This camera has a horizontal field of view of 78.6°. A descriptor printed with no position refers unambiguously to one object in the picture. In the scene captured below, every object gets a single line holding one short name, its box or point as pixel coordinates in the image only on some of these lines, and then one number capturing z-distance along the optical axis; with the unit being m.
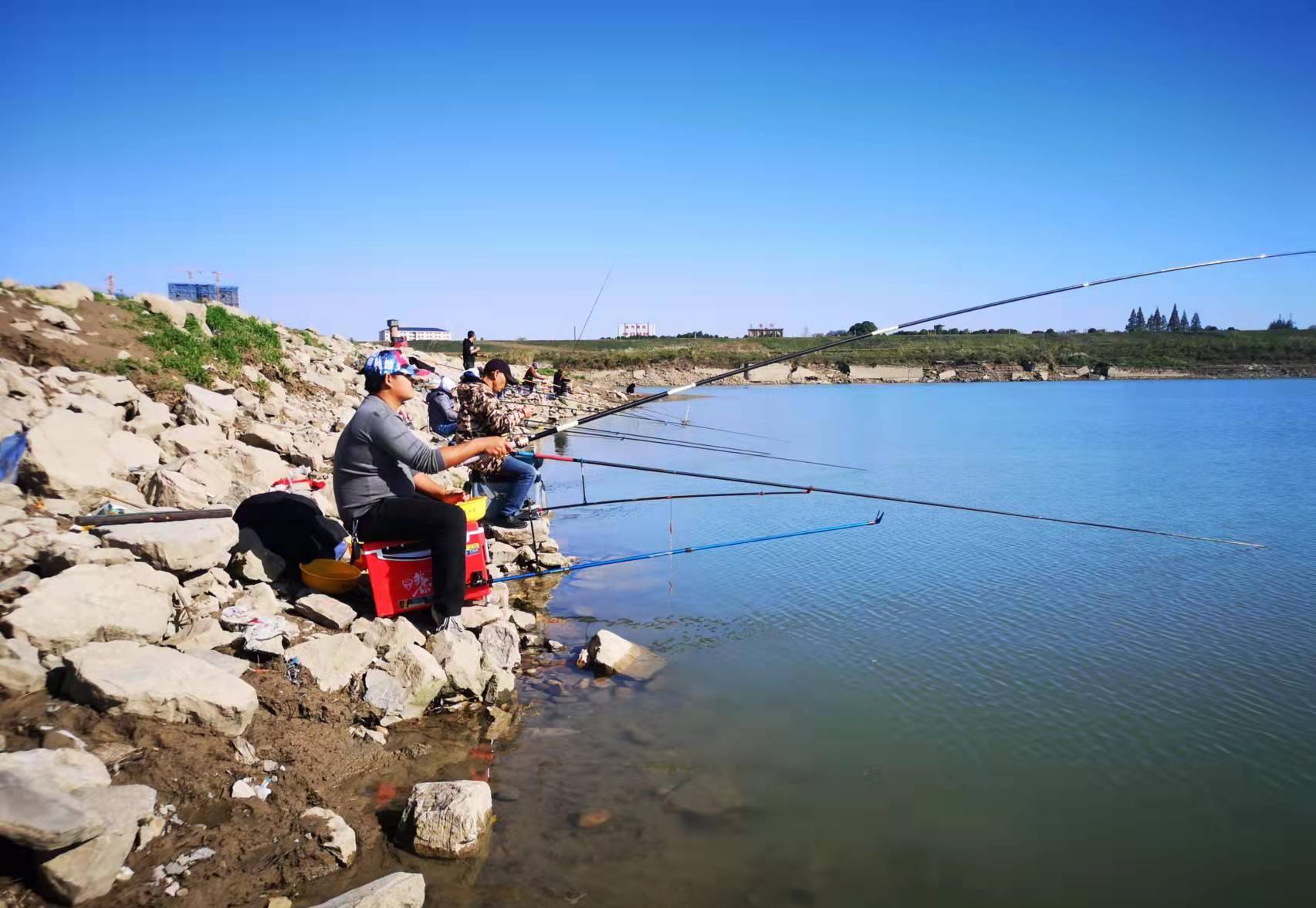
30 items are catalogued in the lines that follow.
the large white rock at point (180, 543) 5.34
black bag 6.40
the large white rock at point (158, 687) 4.02
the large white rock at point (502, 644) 6.34
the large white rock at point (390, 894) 3.37
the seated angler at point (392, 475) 5.49
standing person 18.89
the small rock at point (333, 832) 3.88
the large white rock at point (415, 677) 5.50
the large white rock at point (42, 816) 2.96
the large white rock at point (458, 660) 5.82
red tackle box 5.83
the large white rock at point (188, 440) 8.40
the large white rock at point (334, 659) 5.19
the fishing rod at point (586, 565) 7.50
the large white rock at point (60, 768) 3.26
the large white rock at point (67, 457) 6.22
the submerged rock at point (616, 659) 6.59
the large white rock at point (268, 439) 9.38
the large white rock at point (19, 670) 4.05
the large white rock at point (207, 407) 9.91
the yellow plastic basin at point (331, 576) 6.12
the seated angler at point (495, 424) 8.02
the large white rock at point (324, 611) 5.73
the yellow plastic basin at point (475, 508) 6.65
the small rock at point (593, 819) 4.50
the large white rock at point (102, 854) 3.08
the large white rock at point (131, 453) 7.21
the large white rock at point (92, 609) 4.28
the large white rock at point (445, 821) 4.05
